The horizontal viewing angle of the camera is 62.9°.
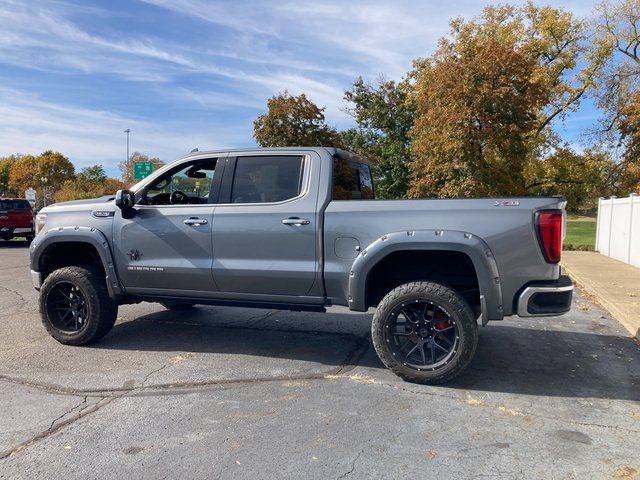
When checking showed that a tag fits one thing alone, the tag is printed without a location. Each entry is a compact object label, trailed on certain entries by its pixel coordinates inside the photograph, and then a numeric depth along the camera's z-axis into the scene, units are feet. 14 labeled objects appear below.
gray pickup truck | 14.35
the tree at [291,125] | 64.75
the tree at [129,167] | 171.39
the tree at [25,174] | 230.07
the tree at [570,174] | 95.04
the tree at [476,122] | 53.26
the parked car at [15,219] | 62.64
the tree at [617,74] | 96.27
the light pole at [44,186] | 203.41
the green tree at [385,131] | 85.90
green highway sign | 95.55
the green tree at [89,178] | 215.24
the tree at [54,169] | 225.35
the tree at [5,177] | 272.31
